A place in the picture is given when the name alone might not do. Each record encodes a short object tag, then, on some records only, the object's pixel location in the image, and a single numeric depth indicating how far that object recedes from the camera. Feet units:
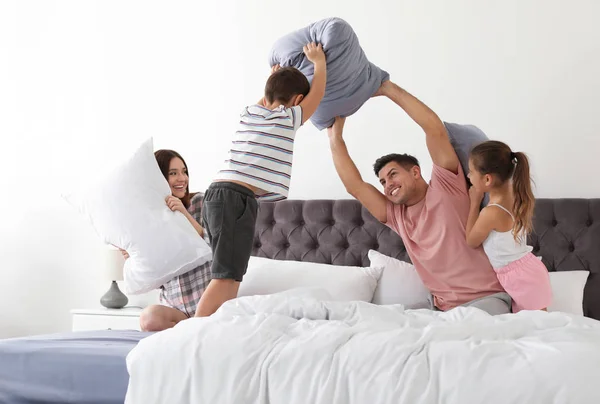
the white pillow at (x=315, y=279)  10.89
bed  5.37
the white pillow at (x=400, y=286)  10.60
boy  8.56
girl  9.19
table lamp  13.51
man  9.66
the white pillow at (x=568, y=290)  9.99
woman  9.27
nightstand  12.79
